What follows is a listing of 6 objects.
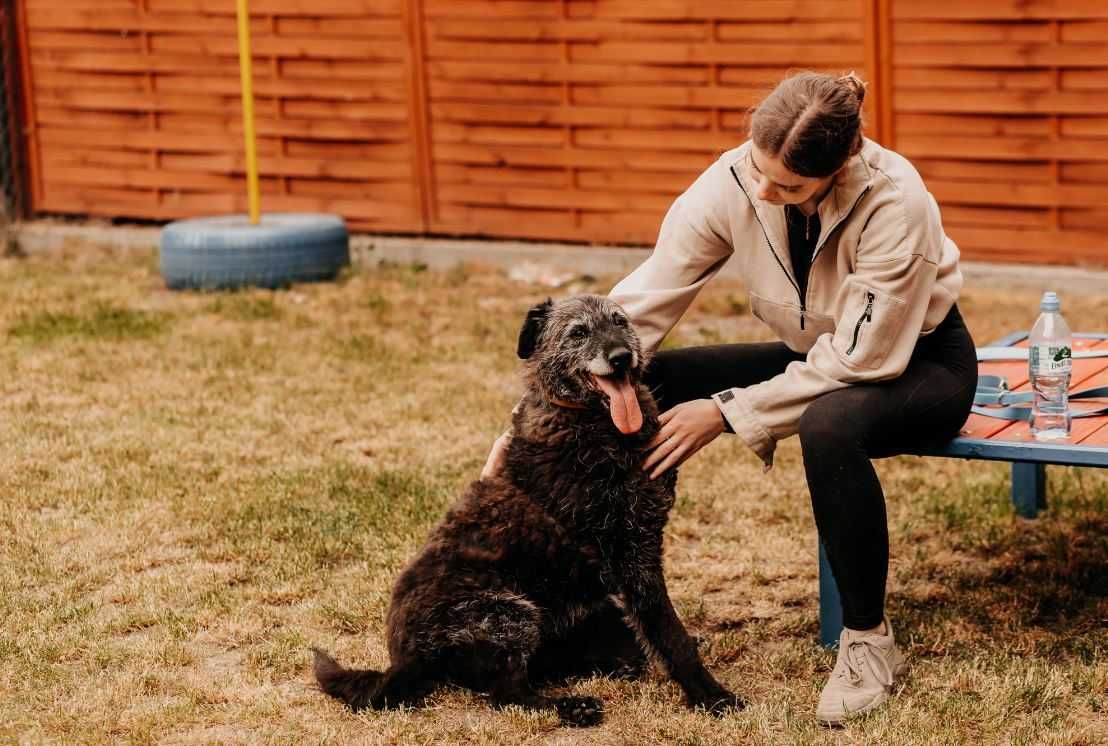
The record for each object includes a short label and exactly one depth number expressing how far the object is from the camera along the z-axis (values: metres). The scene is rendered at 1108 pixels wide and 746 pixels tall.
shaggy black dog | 4.03
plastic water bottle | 4.35
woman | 3.95
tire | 9.66
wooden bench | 4.16
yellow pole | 9.58
